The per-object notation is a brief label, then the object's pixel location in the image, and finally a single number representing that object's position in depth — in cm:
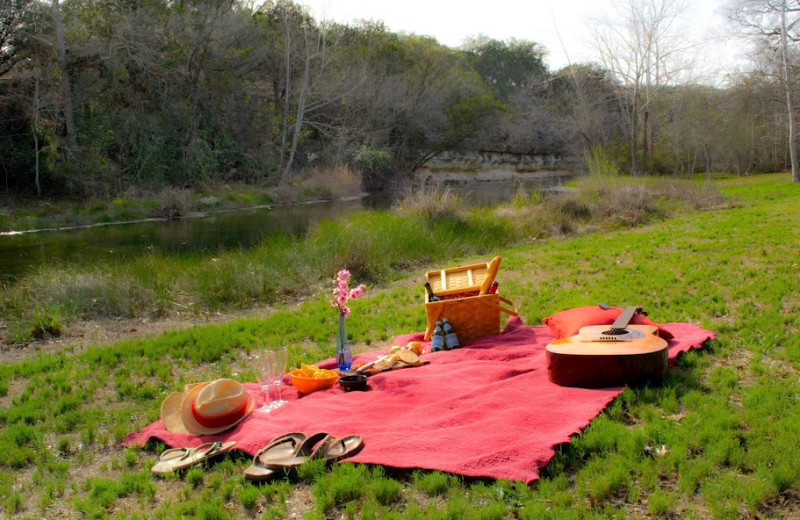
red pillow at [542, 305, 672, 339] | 558
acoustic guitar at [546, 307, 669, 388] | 448
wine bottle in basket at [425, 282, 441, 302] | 680
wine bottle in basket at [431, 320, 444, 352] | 628
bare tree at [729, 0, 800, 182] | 2664
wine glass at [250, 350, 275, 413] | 481
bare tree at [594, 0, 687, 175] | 2920
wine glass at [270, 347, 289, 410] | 485
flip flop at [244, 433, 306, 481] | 367
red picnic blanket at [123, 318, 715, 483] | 362
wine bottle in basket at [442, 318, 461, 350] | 631
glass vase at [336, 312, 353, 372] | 563
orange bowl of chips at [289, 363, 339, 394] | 509
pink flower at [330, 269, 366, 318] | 582
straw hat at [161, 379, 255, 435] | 445
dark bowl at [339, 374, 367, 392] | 507
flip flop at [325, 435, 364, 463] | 378
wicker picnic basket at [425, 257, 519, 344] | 652
